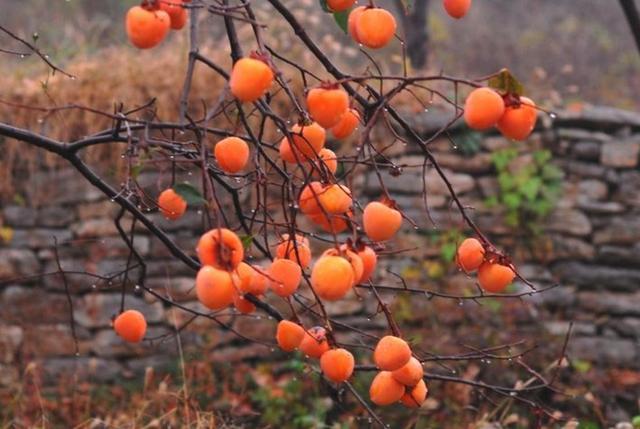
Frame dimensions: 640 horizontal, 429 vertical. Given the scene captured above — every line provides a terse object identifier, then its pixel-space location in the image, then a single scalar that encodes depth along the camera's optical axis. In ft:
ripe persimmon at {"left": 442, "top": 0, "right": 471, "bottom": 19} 9.70
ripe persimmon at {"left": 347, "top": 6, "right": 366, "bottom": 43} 9.33
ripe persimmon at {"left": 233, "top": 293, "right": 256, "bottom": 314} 10.26
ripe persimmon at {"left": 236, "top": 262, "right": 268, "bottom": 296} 8.96
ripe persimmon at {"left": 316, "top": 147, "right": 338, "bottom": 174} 9.64
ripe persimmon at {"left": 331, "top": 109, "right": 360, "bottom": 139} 9.63
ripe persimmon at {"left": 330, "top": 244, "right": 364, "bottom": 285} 8.96
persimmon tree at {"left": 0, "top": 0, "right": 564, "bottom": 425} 8.79
